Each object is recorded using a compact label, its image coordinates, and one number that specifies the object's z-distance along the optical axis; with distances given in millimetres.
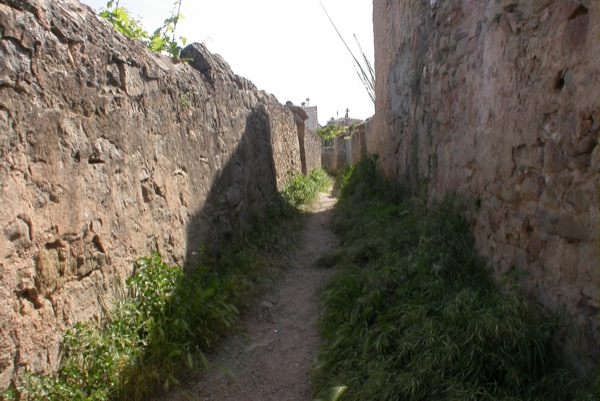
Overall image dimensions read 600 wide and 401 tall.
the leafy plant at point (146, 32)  4176
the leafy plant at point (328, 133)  25762
